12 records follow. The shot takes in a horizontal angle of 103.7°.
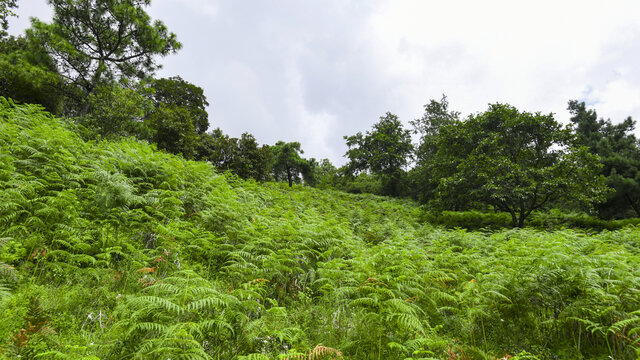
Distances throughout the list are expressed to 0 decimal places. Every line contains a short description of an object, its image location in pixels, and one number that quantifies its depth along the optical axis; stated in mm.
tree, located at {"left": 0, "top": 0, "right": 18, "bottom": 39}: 10257
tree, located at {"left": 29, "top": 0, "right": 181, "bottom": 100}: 12375
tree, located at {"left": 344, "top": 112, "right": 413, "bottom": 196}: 26891
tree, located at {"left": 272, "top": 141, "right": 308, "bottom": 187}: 31719
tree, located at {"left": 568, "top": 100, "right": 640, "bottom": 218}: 15828
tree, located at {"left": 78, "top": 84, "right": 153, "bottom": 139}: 11445
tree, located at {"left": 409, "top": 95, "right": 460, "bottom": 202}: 20656
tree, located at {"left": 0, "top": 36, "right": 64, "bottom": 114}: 10875
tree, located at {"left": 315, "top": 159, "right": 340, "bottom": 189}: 37594
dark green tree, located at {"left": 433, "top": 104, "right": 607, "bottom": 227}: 11508
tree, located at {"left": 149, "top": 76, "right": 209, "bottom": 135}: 25078
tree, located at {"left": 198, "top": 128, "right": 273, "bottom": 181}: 17562
